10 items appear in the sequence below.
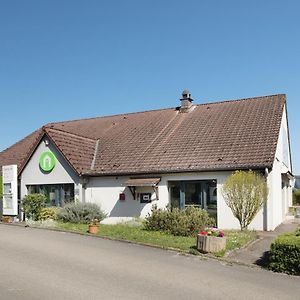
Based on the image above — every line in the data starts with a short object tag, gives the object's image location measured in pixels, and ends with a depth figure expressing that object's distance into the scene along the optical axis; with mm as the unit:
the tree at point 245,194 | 16109
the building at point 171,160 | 19188
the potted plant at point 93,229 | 16641
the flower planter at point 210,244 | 12258
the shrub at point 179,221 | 15727
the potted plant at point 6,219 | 22744
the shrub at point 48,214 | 21497
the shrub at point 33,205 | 21828
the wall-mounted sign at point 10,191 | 23447
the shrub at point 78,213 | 20531
